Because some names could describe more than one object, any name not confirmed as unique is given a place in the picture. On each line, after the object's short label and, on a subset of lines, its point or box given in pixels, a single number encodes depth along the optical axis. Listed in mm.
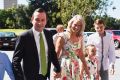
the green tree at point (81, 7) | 16315
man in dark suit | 2133
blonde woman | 2532
